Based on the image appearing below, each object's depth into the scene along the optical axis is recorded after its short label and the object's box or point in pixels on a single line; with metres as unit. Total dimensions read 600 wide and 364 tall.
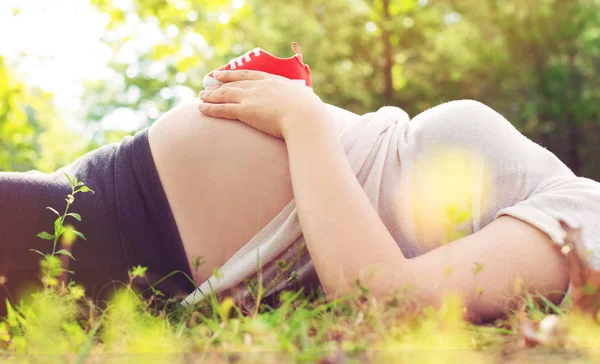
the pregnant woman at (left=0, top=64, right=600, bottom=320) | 1.94
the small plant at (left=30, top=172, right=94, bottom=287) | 1.71
